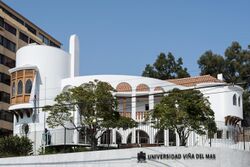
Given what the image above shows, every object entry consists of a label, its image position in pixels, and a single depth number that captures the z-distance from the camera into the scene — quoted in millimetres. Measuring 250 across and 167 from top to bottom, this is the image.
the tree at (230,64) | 56531
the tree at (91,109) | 29953
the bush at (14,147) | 32750
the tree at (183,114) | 27000
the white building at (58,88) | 38312
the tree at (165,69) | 61562
